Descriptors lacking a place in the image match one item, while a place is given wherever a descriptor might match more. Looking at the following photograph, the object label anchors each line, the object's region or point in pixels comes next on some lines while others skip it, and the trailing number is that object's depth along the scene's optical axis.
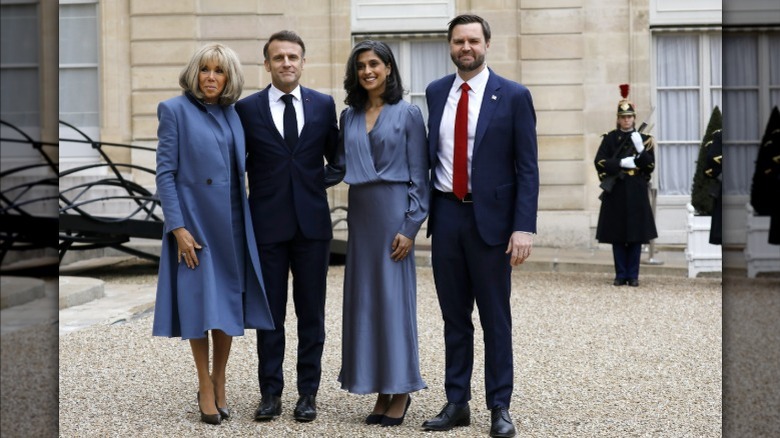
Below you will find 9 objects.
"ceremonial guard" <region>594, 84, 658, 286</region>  10.92
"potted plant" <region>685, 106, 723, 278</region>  11.61
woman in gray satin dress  5.09
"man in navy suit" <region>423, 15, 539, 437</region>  4.91
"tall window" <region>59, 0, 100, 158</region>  14.86
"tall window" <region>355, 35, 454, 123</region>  15.02
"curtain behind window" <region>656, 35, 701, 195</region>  14.72
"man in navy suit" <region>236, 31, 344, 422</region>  5.23
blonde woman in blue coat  5.09
